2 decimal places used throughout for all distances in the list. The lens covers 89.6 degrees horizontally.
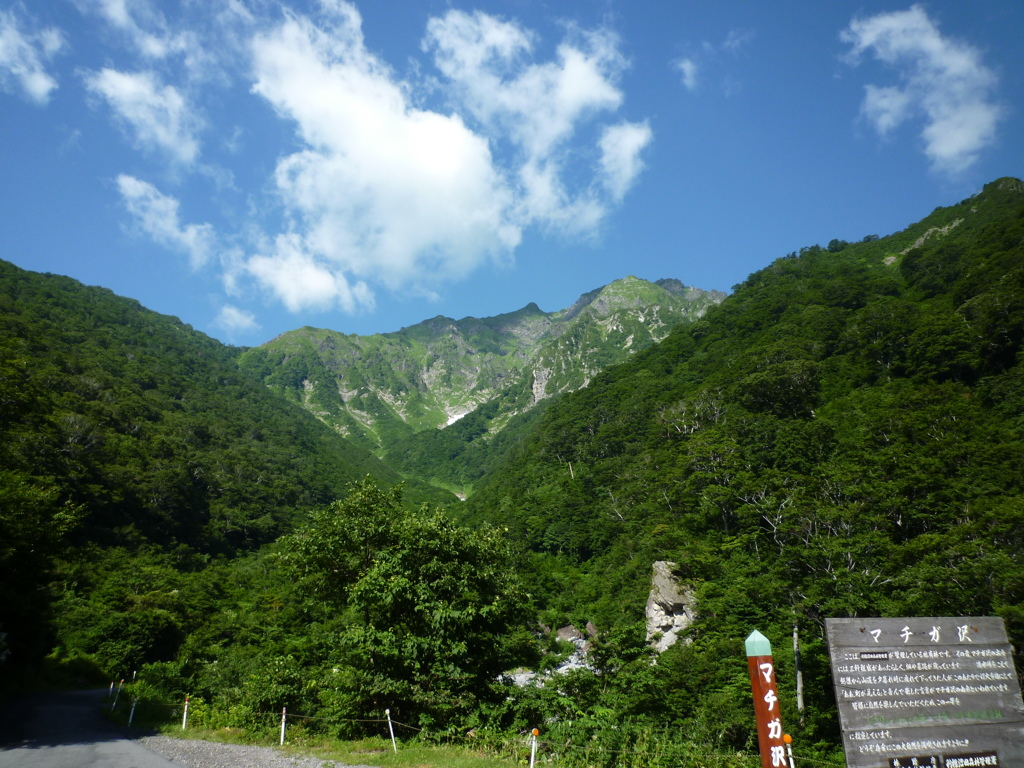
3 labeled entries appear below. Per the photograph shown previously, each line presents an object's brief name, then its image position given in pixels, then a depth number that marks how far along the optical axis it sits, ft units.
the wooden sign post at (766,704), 17.51
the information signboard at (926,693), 19.62
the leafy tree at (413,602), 47.57
